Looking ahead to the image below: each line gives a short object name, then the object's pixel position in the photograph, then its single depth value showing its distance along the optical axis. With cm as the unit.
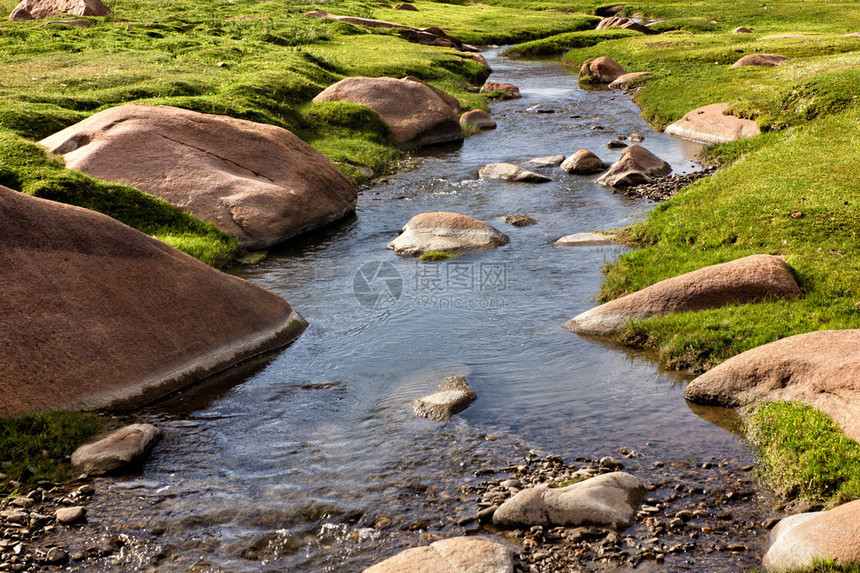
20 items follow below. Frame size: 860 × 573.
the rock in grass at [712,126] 3269
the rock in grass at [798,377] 1110
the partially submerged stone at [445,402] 1267
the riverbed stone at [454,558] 855
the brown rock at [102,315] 1192
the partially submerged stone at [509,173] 2908
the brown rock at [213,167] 2217
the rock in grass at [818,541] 796
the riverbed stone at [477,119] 3938
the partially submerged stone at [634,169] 2777
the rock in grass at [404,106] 3556
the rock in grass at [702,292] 1546
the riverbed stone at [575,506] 960
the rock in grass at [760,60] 4831
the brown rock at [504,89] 4991
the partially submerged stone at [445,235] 2170
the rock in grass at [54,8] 5447
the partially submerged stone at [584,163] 2995
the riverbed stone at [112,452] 1098
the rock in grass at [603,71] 5472
